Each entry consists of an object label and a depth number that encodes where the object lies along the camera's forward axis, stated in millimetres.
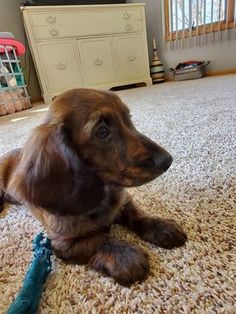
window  3131
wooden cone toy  3816
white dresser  2992
